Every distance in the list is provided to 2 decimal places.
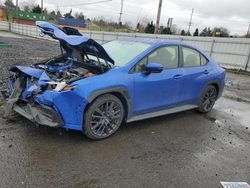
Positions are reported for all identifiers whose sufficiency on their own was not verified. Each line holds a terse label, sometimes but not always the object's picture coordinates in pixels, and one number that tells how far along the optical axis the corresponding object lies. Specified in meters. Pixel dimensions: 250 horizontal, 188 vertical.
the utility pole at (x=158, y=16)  17.94
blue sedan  2.84
